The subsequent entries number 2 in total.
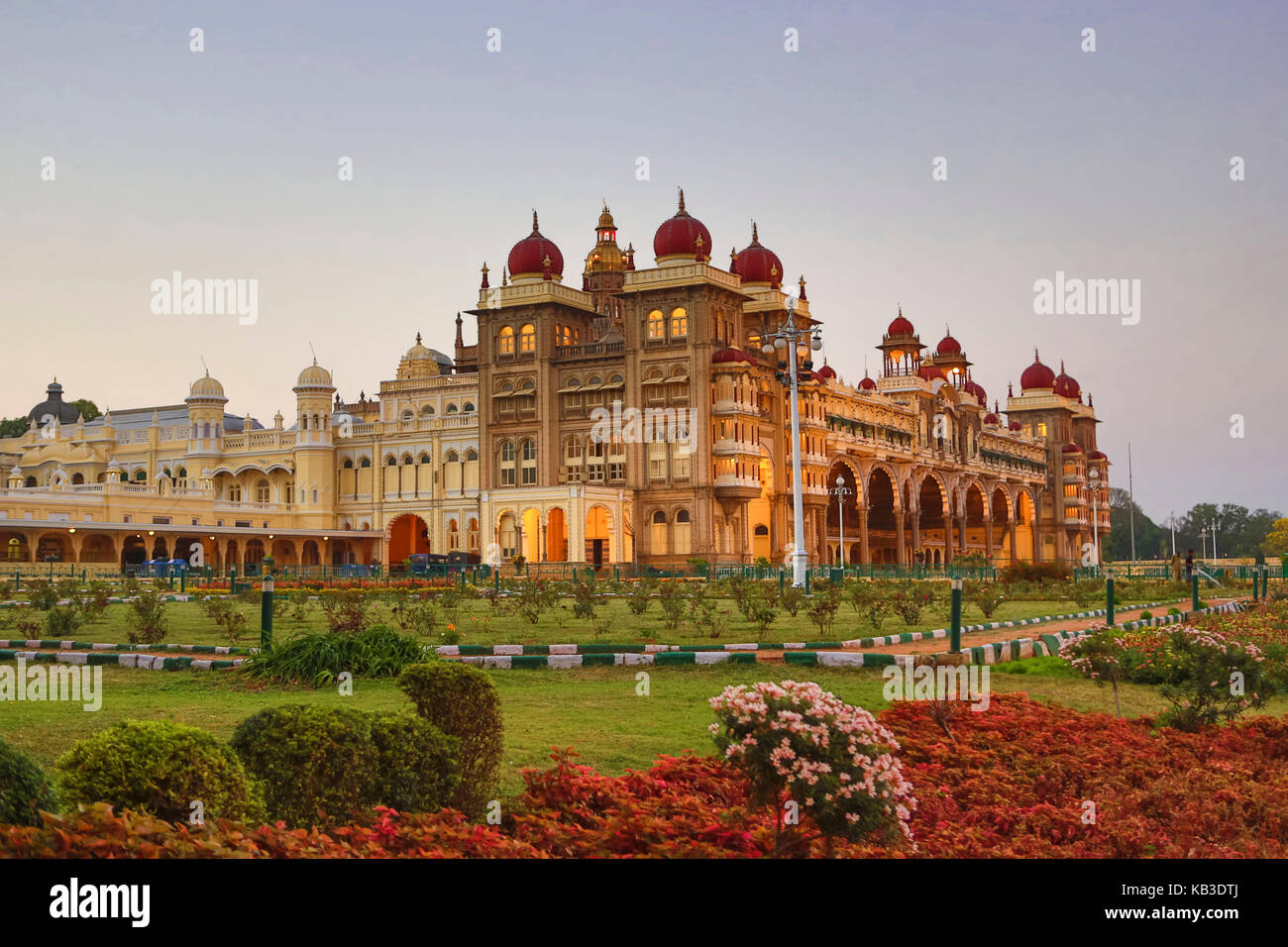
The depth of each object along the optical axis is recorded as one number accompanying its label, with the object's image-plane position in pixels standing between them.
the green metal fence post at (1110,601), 22.44
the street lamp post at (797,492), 37.97
